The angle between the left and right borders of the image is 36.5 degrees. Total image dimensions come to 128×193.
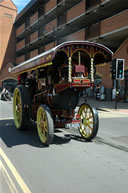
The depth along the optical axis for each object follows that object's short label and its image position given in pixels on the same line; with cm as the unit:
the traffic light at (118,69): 1429
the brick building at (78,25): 1920
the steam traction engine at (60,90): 521
